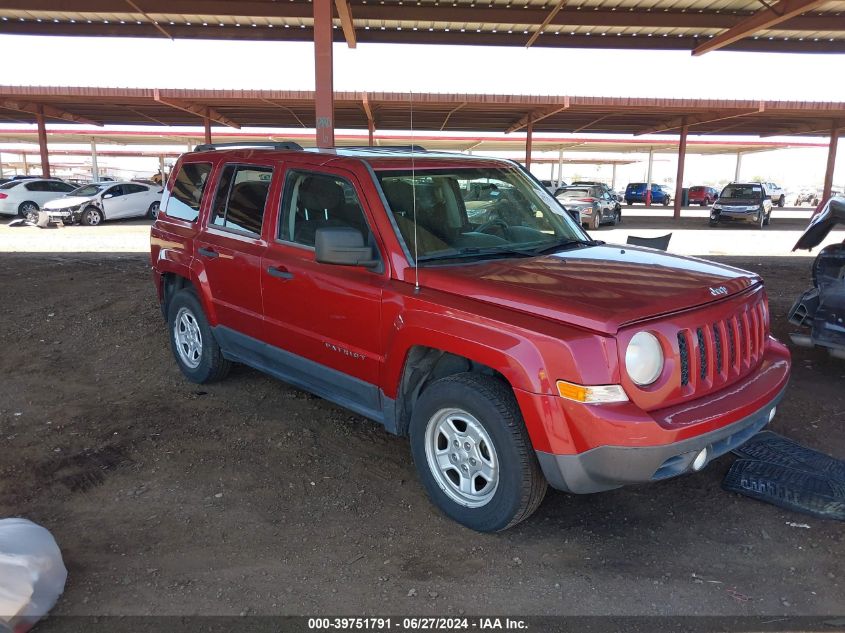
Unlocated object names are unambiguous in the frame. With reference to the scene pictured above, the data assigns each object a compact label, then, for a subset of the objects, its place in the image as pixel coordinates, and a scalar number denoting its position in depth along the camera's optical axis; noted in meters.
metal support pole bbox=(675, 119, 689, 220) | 28.84
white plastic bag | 2.51
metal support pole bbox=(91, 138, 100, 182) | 39.70
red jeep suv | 2.90
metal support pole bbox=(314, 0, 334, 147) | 10.55
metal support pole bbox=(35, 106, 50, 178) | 26.03
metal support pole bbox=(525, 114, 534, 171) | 27.74
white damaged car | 20.38
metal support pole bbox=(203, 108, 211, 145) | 26.53
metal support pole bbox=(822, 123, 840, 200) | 30.61
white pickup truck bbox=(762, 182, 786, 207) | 41.99
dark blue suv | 43.50
